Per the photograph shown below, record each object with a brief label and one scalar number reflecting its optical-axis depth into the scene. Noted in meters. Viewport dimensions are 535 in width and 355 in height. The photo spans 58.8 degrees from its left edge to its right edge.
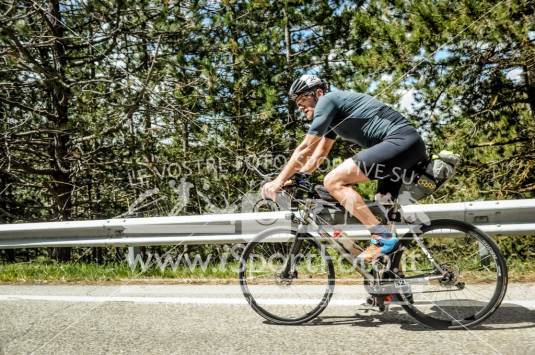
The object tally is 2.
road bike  3.42
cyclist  3.39
